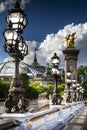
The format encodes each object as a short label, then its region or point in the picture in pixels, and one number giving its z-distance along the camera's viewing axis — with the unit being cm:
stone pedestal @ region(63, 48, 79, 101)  5940
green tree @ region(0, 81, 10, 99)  3850
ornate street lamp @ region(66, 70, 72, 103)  1708
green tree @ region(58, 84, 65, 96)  6386
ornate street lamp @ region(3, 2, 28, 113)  659
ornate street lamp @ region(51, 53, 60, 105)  1119
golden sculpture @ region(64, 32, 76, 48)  5856
